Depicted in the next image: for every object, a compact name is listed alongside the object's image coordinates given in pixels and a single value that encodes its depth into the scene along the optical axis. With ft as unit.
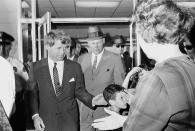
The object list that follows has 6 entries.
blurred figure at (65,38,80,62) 15.98
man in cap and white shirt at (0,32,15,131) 5.61
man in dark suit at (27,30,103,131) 8.84
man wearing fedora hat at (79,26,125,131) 11.18
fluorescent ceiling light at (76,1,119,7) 26.76
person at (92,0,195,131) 2.98
